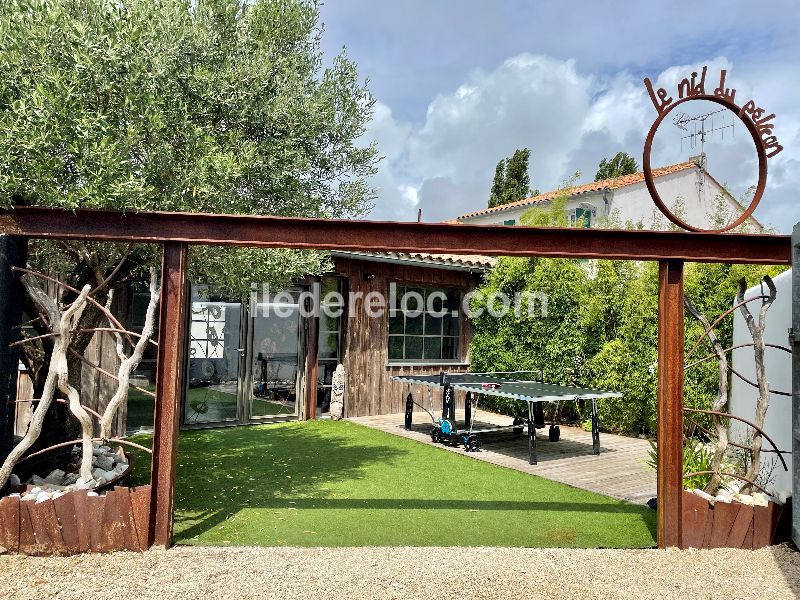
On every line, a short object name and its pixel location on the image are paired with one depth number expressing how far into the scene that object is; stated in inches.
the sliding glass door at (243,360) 390.0
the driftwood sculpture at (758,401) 195.0
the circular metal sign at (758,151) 188.1
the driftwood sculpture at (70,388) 176.7
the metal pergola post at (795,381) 177.9
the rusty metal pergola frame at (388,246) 179.8
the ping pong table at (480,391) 309.9
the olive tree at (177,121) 179.2
